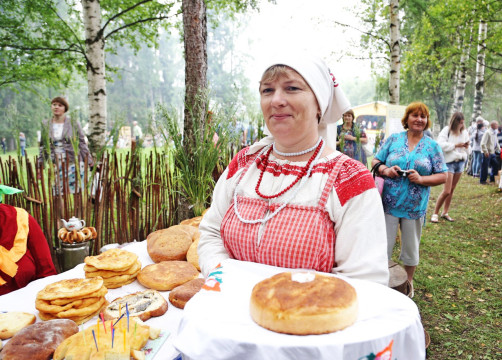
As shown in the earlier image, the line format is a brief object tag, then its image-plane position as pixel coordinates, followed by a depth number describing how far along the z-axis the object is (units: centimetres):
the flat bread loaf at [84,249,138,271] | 223
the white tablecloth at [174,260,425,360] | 78
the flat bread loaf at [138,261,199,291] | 225
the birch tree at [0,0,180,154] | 621
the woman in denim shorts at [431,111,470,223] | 628
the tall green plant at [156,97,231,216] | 370
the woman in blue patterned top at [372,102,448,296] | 319
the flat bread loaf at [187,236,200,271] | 268
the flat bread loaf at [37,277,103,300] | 181
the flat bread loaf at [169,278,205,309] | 201
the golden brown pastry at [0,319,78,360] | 143
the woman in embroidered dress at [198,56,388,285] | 120
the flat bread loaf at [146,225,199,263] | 279
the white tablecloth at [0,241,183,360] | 161
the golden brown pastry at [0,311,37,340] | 163
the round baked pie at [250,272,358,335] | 86
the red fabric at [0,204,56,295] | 218
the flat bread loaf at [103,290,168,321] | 184
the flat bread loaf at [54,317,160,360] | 135
